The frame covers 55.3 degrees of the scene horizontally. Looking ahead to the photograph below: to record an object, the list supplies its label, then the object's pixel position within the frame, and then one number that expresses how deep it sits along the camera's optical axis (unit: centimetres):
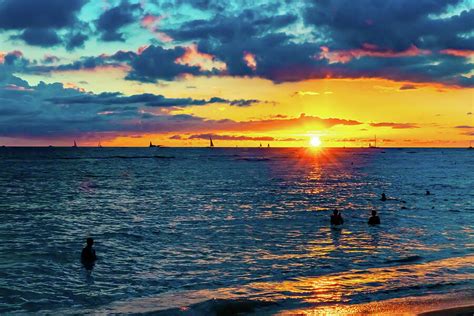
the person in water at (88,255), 2625
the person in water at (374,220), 4053
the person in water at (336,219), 3975
